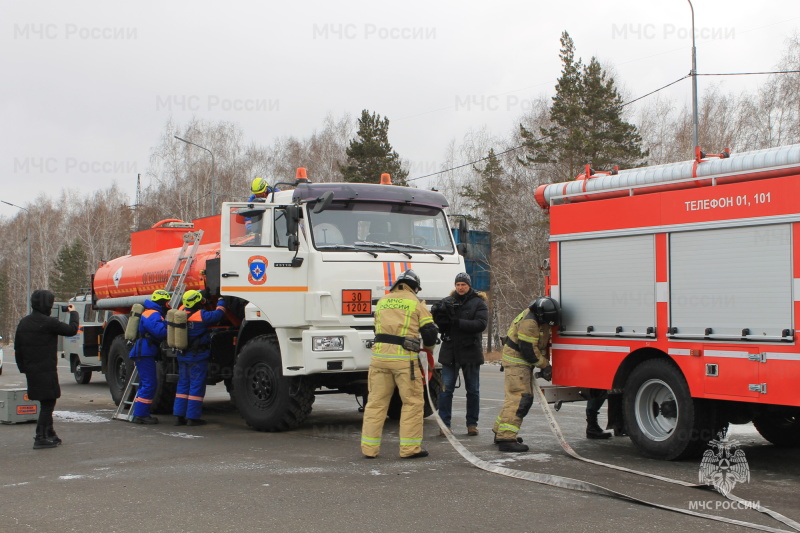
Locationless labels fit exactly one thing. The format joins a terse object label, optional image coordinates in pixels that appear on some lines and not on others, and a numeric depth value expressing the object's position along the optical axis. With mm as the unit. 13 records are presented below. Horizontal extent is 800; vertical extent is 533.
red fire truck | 6859
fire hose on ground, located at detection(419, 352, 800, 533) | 5621
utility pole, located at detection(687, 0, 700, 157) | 17075
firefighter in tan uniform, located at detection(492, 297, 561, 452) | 8414
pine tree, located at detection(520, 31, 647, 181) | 29703
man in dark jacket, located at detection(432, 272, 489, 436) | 9461
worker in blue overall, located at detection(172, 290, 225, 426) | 10719
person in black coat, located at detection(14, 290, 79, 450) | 9164
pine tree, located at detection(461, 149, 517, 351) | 34669
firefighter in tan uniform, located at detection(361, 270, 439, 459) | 8156
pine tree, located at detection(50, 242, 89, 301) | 53594
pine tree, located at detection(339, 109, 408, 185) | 36938
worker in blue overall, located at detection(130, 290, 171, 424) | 11263
